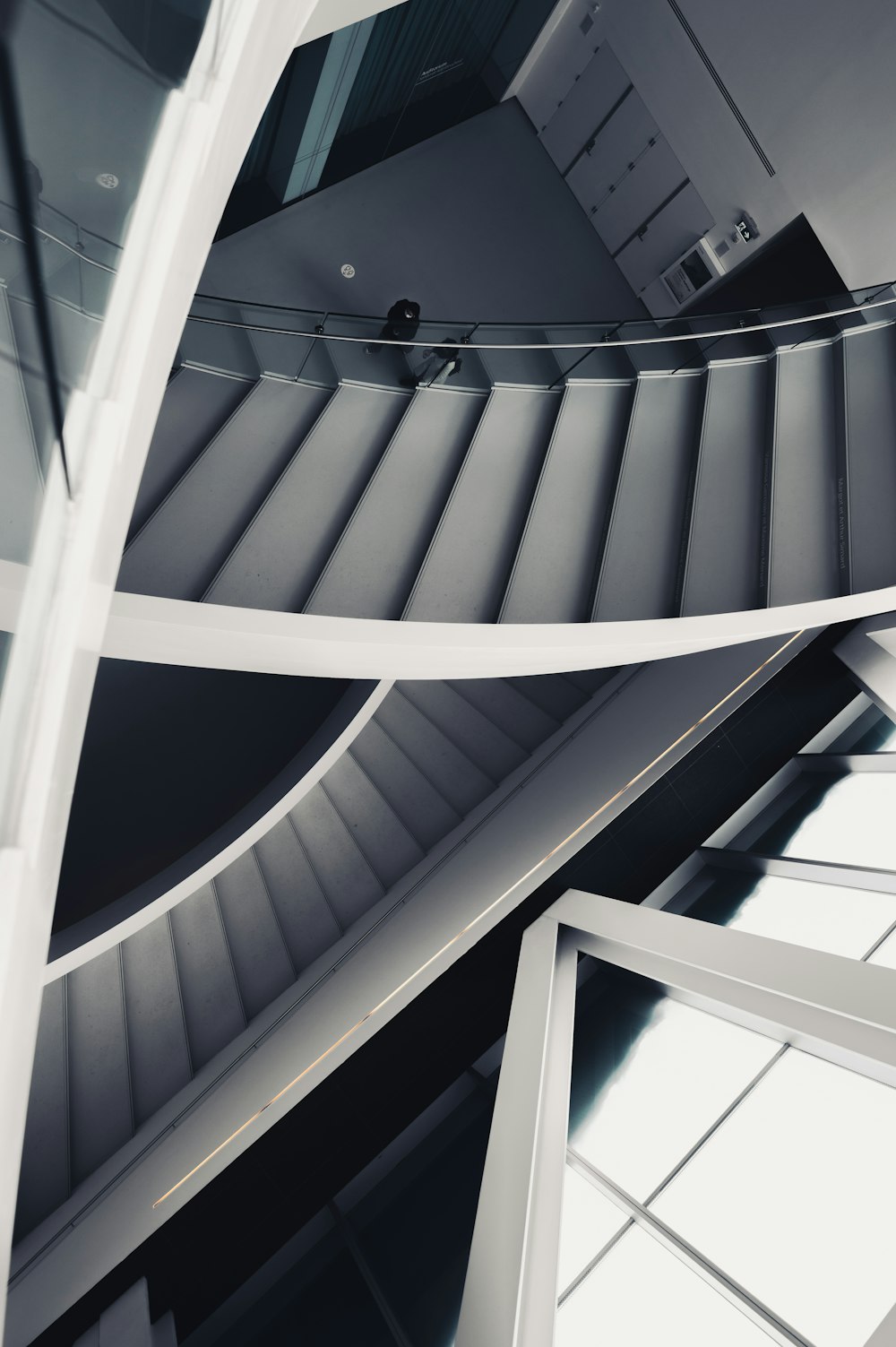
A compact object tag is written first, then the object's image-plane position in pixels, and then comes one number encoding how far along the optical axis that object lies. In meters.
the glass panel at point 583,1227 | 4.62
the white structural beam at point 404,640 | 3.97
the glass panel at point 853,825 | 5.77
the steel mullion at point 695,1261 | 3.57
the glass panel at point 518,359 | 5.77
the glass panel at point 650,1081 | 4.76
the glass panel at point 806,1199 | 3.46
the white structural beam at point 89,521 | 2.12
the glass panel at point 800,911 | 5.16
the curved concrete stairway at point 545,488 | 5.28
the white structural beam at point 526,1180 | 4.10
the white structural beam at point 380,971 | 5.97
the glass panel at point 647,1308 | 3.80
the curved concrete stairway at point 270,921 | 6.92
